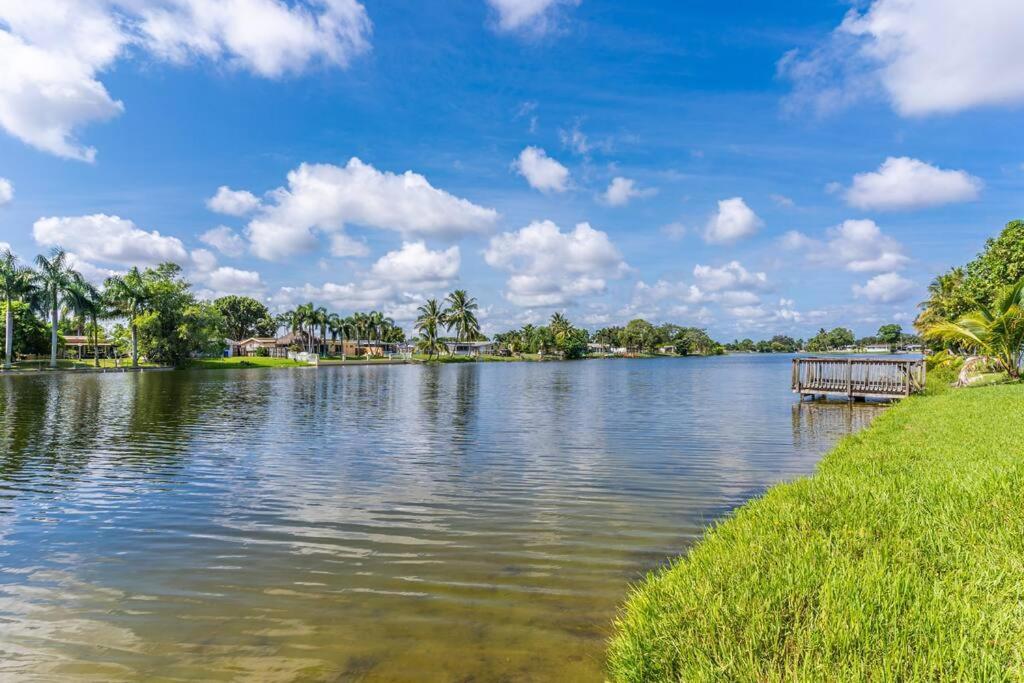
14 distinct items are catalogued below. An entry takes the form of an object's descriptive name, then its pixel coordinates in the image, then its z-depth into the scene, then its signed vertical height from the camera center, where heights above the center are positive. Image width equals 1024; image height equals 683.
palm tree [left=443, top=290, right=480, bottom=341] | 135.38 +9.02
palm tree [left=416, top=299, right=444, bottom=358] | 137.00 +7.07
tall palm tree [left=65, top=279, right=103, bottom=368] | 76.00 +6.98
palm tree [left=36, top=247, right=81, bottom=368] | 74.31 +9.58
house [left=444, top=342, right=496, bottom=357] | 177.40 +1.37
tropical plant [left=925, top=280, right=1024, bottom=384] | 29.55 +1.41
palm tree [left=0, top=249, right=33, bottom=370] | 68.12 +8.65
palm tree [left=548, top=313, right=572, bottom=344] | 184.10 +9.06
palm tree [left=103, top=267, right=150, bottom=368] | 81.38 +7.90
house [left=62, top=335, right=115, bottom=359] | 107.29 +0.81
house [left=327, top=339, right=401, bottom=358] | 153.38 +1.42
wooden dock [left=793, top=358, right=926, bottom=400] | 33.81 -1.52
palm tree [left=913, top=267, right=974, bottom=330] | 57.23 +6.06
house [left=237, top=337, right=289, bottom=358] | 130.12 +1.11
